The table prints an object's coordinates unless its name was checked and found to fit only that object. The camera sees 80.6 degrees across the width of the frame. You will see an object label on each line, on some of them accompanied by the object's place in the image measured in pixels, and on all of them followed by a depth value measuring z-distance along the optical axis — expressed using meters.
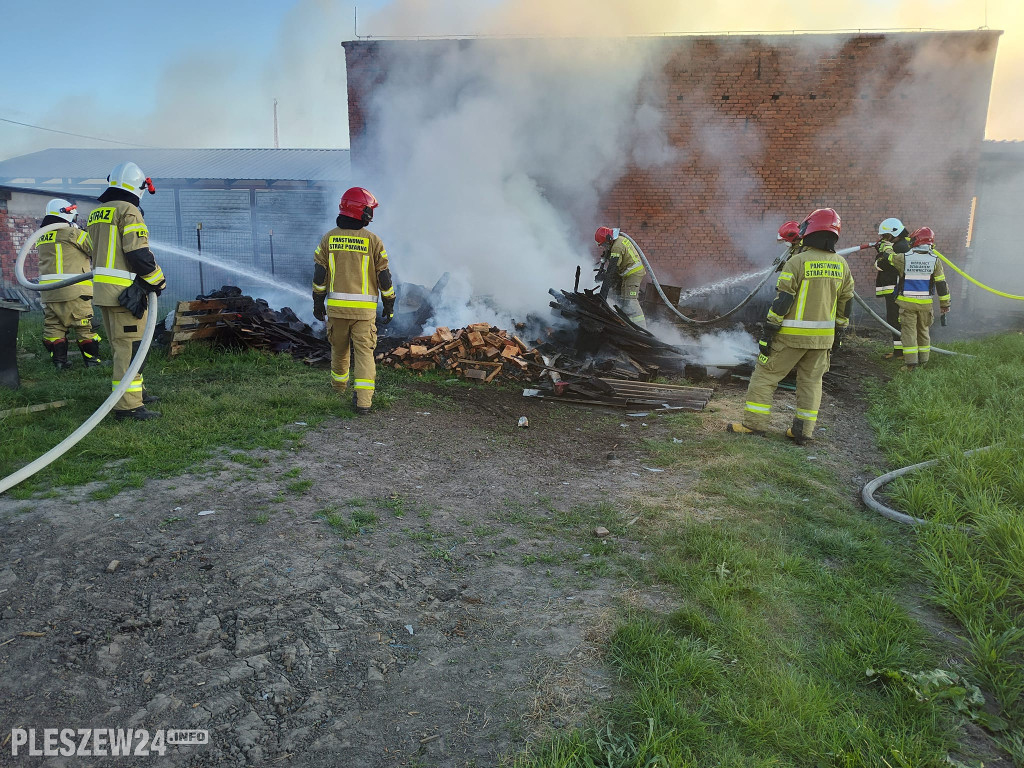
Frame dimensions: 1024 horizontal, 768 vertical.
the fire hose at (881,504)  3.59
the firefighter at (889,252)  8.55
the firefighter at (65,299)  7.00
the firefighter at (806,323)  5.14
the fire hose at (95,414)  3.42
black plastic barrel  5.74
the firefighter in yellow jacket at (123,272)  5.03
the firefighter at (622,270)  8.77
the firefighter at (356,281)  5.46
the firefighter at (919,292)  7.98
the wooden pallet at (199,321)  7.48
